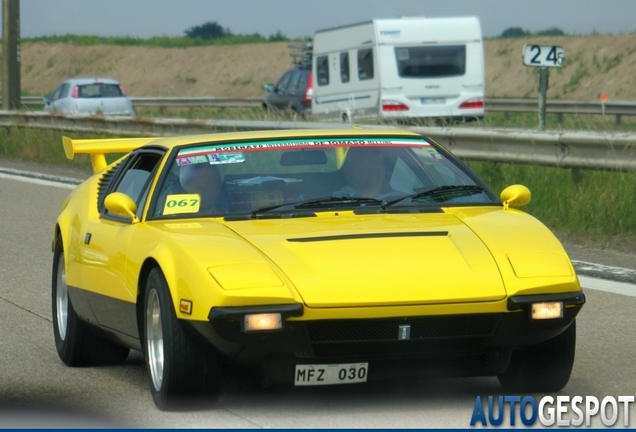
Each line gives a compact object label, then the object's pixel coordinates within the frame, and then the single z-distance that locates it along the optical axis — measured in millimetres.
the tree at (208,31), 127819
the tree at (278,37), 102812
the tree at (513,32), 85456
